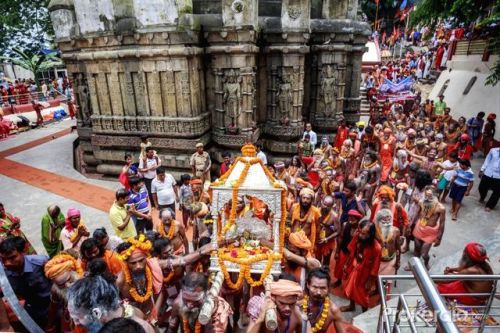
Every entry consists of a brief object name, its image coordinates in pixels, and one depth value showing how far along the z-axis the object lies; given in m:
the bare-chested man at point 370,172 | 6.82
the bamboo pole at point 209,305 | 2.83
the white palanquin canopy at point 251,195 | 4.07
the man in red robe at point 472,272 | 3.64
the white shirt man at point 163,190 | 6.38
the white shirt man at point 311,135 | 9.57
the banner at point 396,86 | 15.03
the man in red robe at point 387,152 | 7.91
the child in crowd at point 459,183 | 6.92
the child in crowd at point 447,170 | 7.15
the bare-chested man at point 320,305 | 3.22
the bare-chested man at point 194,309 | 3.06
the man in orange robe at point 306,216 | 4.84
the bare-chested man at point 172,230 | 4.63
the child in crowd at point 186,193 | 6.00
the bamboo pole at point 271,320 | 2.67
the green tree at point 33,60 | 24.25
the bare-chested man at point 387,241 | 4.70
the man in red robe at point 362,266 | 4.40
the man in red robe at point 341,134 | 10.21
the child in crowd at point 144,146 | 7.52
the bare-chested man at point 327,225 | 5.12
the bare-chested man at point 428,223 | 5.04
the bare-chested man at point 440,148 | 7.83
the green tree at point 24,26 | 22.50
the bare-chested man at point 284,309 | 2.90
